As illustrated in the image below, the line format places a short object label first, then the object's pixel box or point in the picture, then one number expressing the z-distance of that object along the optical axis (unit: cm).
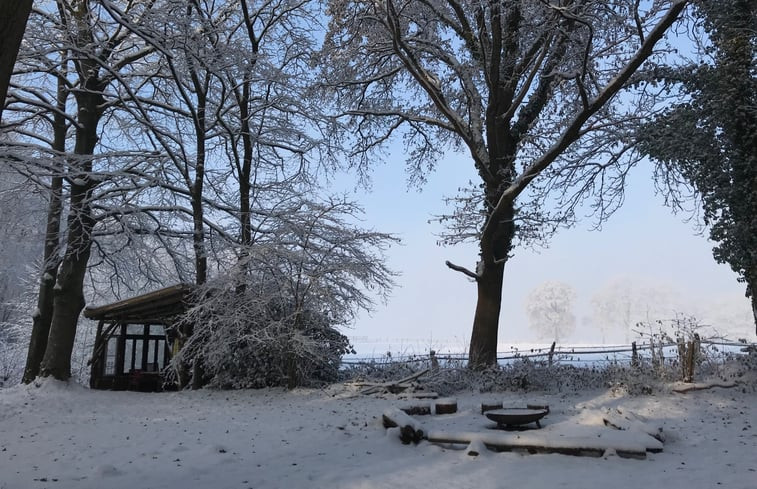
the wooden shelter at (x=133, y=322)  1369
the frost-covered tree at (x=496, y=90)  1147
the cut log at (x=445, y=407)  838
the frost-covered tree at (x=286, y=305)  1173
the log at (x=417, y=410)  833
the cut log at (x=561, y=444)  575
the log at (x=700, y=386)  910
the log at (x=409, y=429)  654
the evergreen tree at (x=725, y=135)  1080
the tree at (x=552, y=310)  5284
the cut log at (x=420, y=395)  1011
